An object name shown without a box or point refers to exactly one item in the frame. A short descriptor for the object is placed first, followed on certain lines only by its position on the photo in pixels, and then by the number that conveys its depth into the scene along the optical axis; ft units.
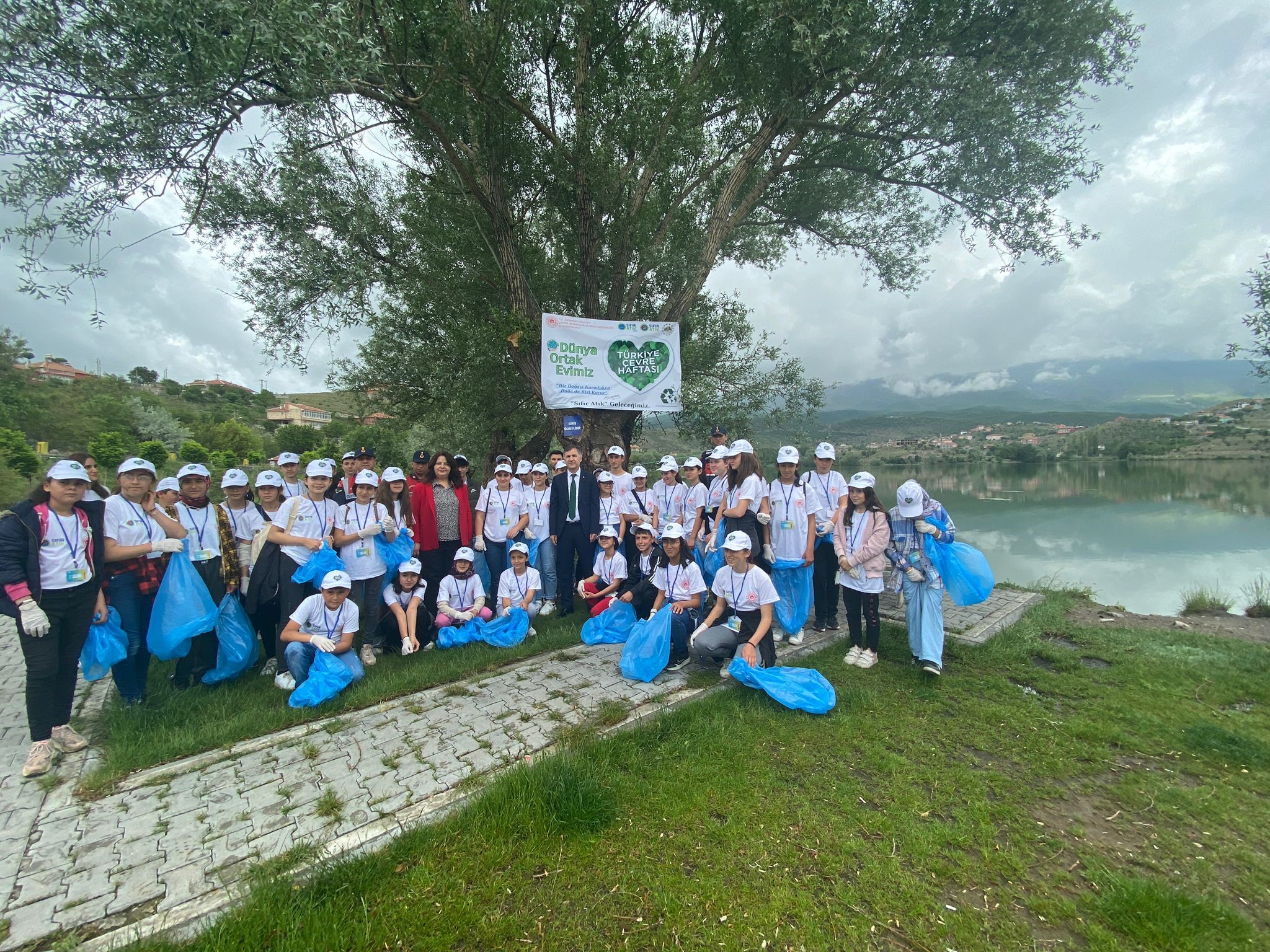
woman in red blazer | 19.69
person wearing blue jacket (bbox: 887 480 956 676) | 15.61
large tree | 15.78
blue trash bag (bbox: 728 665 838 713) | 13.34
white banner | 25.89
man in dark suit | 21.17
